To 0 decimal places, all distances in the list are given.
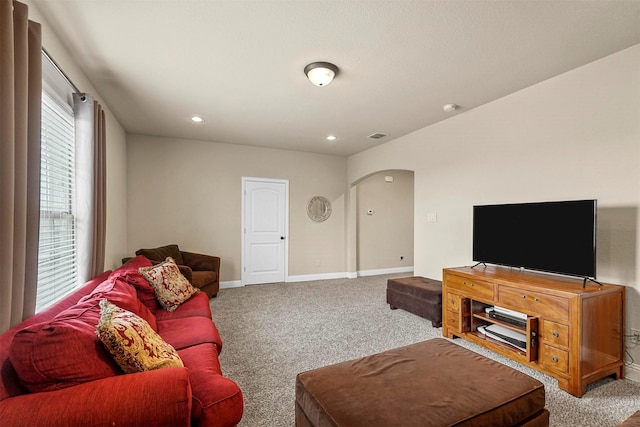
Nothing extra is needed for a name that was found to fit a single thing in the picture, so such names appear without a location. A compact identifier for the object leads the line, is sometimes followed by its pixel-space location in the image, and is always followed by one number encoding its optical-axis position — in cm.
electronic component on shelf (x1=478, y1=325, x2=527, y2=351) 252
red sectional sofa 102
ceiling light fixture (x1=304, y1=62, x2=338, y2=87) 257
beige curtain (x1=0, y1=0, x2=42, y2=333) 133
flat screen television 234
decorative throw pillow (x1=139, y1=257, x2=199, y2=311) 270
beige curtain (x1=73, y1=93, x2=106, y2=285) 261
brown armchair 420
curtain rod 206
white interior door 561
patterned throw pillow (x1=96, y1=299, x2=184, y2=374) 128
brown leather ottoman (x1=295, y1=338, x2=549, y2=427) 124
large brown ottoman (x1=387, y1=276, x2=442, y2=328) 348
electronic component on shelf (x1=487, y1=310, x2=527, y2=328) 257
